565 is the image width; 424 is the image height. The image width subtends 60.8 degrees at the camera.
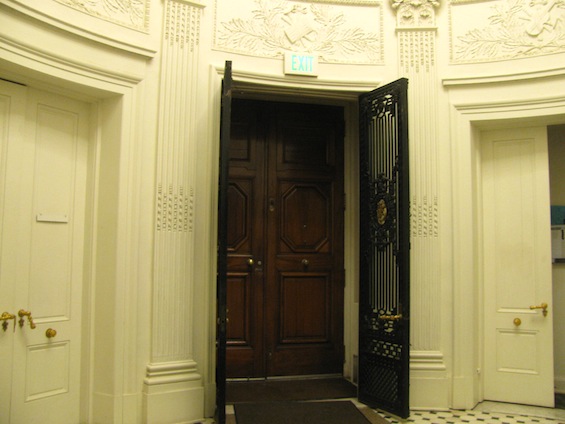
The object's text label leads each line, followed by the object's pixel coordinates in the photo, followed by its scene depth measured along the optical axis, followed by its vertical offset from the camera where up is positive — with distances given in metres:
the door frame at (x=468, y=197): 3.77 +0.41
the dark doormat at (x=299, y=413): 3.41 -1.22
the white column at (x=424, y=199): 3.74 +0.39
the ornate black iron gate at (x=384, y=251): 3.54 -0.03
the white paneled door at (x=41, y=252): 2.89 -0.05
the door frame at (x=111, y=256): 3.20 -0.08
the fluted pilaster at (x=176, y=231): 3.32 +0.10
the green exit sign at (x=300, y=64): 3.79 +1.44
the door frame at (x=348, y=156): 3.93 +0.85
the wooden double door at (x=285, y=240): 4.30 +0.05
